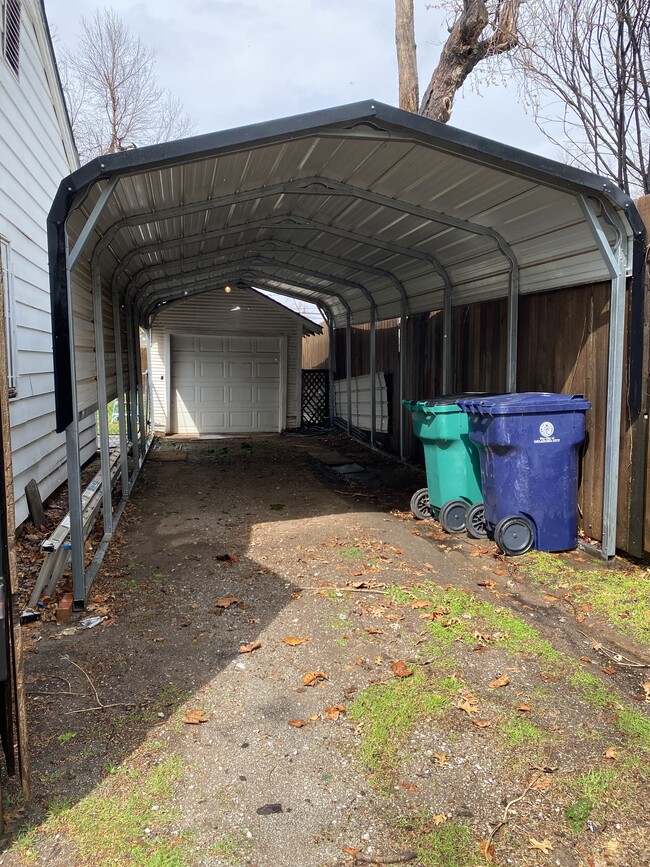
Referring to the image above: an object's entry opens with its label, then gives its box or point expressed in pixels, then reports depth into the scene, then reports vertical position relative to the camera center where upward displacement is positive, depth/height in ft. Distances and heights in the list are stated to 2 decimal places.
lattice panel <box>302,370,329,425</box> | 54.24 -2.03
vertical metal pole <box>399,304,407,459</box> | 34.55 +0.41
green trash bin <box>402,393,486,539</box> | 20.27 -3.10
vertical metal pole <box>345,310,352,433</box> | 45.50 +1.89
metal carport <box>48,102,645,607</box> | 13.93 +5.26
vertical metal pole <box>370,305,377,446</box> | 40.27 -0.03
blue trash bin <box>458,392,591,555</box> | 17.30 -2.74
